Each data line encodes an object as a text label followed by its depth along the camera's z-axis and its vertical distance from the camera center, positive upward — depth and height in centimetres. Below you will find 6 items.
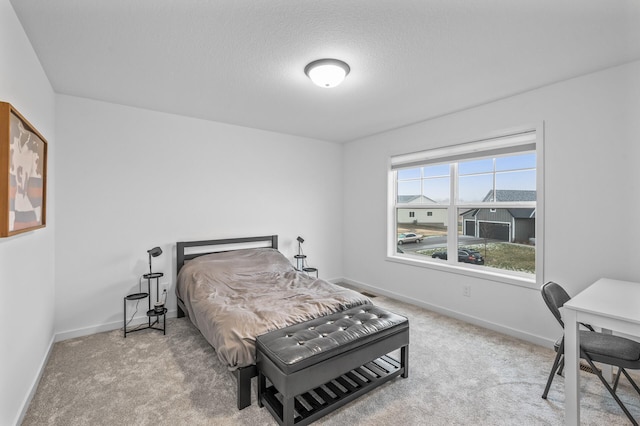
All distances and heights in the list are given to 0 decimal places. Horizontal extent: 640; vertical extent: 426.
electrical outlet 337 -89
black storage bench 174 -95
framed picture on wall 145 +21
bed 197 -78
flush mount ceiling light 222 +109
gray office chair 171 -82
